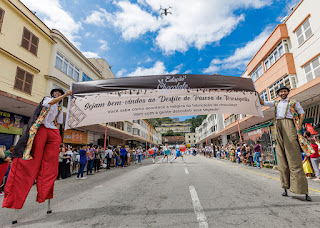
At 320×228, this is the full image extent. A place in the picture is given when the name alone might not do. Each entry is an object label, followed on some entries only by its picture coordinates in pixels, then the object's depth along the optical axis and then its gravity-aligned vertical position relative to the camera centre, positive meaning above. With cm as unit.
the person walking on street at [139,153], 1872 -33
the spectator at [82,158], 933 -37
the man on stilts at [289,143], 345 +8
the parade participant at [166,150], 1834 -7
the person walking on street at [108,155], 1402 -34
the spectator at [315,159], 661 -50
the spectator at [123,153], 1524 -23
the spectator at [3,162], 435 -24
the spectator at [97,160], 1180 -63
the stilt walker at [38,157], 282 -9
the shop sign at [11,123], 1093 +198
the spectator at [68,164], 974 -69
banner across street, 417 +126
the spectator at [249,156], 1278 -63
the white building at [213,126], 4137 +628
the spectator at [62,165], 918 -71
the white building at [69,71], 1514 +811
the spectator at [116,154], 1579 -31
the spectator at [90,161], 1078 -62
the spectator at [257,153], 1146 -38
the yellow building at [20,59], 1088 +658
